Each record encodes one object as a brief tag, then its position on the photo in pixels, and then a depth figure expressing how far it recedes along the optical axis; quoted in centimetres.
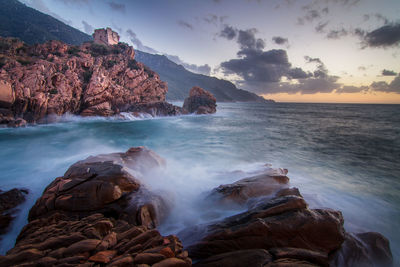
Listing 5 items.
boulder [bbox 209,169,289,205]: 488
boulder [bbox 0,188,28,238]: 401
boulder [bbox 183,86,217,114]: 4759
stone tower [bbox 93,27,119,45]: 5361
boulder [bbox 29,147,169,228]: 390
